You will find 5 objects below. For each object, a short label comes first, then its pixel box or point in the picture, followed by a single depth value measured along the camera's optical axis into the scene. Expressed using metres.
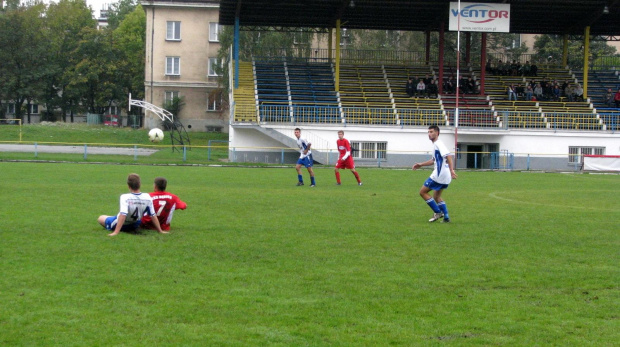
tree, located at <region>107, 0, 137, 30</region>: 102.25
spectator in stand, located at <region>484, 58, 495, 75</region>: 51.34
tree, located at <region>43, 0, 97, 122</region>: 73.25
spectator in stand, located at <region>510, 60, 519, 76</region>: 51.19
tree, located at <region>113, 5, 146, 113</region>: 76.56
